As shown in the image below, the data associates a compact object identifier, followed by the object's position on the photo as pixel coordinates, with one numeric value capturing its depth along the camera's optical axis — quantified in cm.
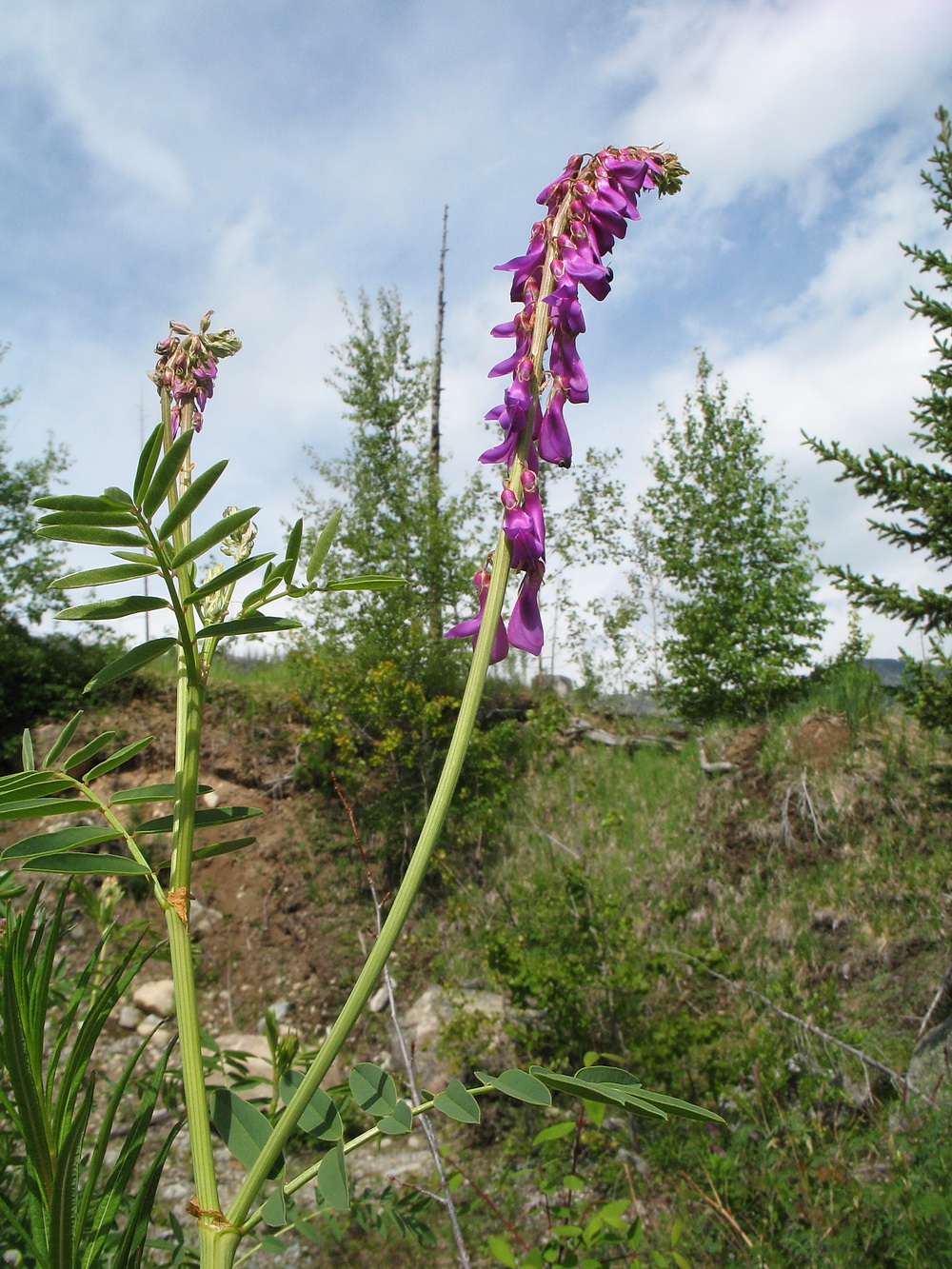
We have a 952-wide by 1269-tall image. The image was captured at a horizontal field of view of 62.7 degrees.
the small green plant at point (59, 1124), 52
